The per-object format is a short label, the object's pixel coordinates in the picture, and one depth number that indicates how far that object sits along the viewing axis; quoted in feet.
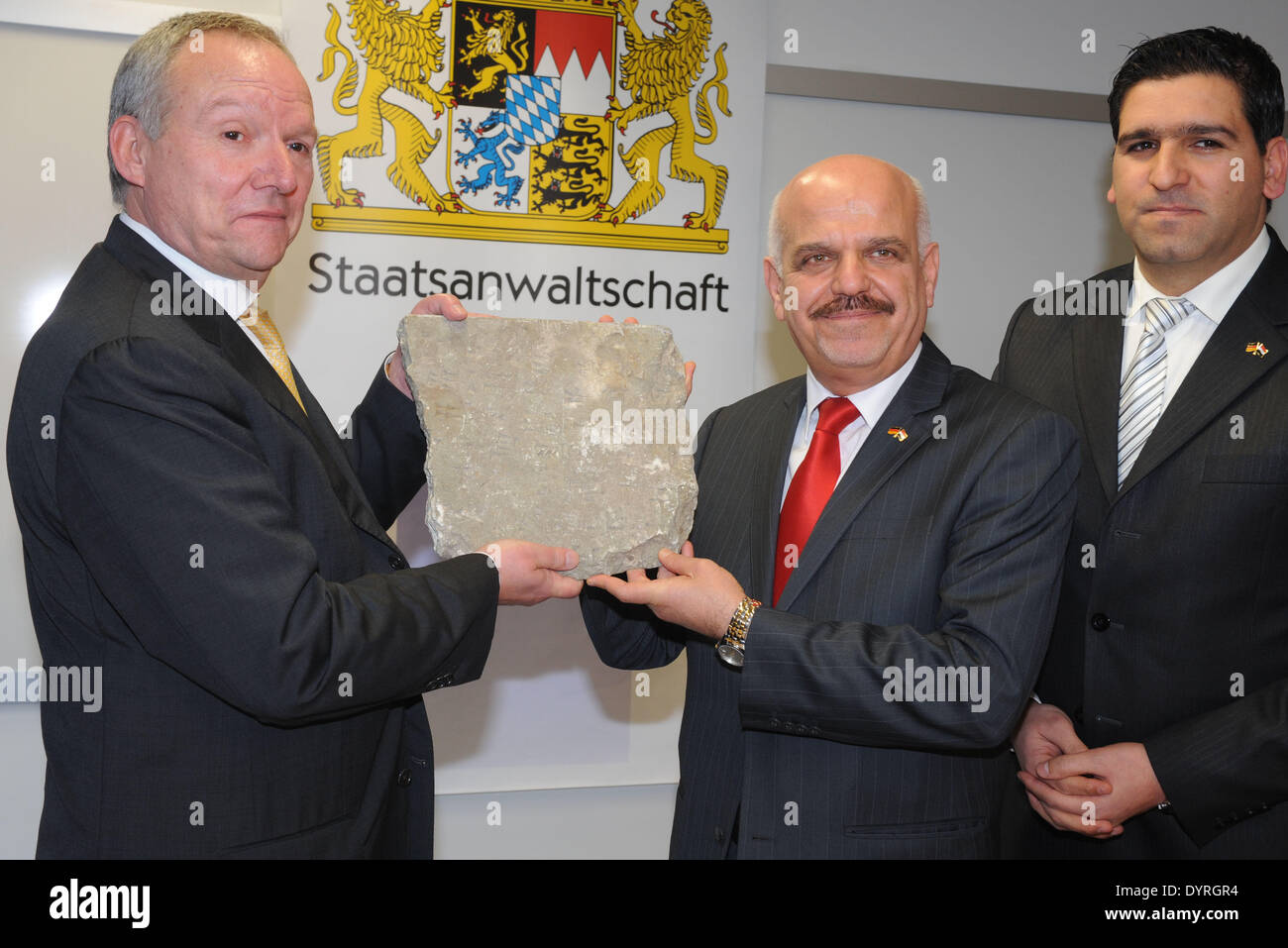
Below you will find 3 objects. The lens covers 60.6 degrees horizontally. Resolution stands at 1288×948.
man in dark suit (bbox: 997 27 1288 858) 6.31
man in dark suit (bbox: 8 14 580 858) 5.05
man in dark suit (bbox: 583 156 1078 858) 5.95
